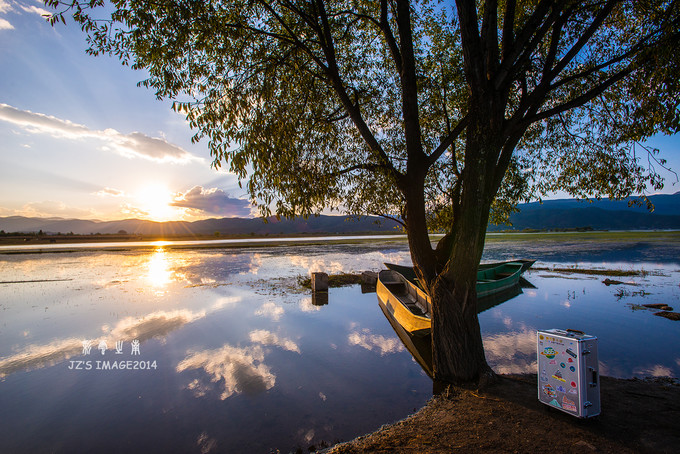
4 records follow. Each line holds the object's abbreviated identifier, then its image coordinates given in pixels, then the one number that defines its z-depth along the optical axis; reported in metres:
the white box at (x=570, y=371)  5.04
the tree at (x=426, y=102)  6.77
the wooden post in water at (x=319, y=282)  20.41
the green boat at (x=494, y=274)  17.22
